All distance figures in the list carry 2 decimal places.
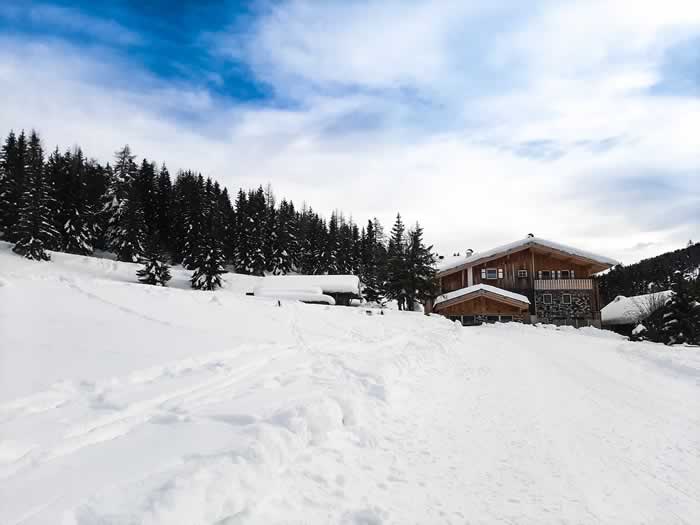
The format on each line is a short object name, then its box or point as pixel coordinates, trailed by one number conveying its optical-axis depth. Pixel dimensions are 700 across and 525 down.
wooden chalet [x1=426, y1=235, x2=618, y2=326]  34.00
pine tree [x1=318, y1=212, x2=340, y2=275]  70.88
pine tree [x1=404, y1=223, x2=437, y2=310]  35.69
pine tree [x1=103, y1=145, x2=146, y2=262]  51.72
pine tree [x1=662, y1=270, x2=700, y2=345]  17.27
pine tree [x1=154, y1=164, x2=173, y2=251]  64.81
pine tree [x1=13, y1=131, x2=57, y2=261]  37.97
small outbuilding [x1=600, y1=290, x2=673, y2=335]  38.19
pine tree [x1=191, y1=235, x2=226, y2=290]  43.53
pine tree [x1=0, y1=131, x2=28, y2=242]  47.16
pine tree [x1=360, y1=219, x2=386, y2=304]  50.23
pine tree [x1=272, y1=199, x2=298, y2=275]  65.88
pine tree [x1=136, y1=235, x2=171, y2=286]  38.97
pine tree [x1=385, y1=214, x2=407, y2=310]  36.00
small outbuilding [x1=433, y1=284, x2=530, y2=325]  33.38
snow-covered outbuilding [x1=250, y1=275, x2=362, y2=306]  42.16
